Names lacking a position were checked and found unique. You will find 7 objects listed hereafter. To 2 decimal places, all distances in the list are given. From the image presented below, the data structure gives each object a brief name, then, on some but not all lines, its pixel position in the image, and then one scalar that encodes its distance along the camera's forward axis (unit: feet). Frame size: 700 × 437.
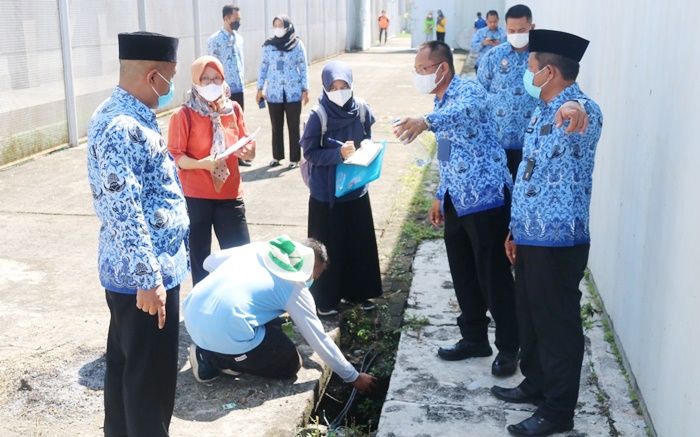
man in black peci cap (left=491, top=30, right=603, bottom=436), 11.85
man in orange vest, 129.80
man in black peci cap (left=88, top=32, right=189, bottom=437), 9.93
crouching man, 13.93
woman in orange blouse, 16.11
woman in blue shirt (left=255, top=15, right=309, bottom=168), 31.53
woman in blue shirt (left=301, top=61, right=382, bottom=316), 17.11
